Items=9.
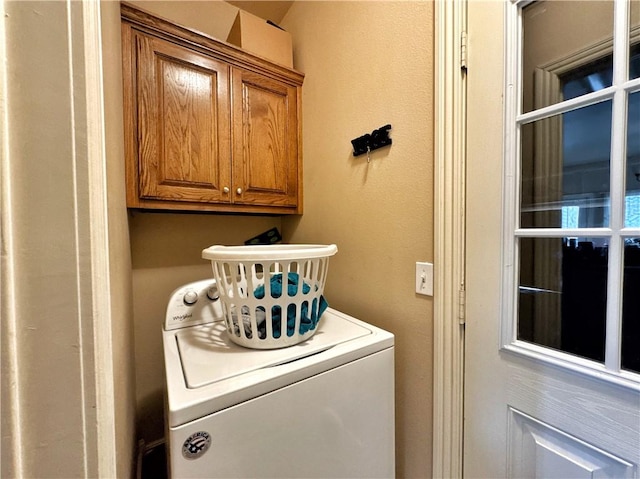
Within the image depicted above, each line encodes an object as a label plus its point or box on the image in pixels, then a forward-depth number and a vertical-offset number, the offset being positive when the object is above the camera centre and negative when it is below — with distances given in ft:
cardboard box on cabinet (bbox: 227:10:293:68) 4.30 +3.19
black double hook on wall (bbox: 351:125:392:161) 3.49 +1.20
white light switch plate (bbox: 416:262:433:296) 3.09 -0.57
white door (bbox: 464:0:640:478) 1.99 -0.11
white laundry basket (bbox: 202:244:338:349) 2.48 -0.65
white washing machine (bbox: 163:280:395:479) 1.91 -1.41
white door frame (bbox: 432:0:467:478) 2.81 -0.04
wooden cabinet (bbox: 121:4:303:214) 3.48 +1.60
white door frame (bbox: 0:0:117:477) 0.84 -0.13
